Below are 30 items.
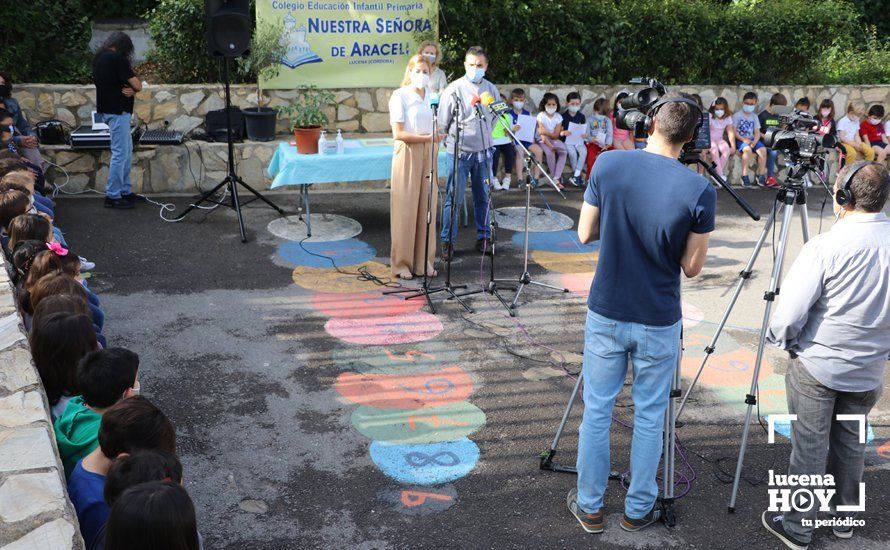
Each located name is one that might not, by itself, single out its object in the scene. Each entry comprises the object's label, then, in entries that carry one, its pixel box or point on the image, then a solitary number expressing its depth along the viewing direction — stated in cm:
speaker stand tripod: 855
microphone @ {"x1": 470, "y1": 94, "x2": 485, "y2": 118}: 650
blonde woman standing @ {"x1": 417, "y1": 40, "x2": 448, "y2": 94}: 895
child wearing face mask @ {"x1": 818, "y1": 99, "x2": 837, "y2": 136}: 1185
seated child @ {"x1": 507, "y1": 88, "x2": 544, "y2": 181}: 1051
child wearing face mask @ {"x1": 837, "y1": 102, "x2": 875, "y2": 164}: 1175
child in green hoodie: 348
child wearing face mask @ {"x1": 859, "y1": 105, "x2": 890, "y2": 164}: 1193
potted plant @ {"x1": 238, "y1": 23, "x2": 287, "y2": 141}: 995
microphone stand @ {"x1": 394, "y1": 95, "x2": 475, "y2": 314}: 679
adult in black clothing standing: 886
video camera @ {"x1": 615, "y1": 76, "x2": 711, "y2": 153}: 392
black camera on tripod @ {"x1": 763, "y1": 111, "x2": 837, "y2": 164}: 421
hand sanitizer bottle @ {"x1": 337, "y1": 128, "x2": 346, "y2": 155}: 852
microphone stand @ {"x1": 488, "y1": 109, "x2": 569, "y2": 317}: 681
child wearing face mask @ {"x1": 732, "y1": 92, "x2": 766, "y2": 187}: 1164
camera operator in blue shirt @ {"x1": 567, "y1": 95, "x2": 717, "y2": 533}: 362
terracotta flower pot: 842
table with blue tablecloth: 830
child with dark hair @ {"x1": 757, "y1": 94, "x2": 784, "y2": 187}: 1173
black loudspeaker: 838
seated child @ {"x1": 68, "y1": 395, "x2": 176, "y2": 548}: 308
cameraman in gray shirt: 370
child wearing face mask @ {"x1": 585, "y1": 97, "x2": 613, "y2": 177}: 1092
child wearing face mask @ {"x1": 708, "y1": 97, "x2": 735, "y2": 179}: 1144
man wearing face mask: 747
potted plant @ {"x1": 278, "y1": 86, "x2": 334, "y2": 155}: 845
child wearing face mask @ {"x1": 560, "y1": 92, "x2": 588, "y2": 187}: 1098
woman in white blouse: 700
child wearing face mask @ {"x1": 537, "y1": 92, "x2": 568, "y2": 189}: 1085
